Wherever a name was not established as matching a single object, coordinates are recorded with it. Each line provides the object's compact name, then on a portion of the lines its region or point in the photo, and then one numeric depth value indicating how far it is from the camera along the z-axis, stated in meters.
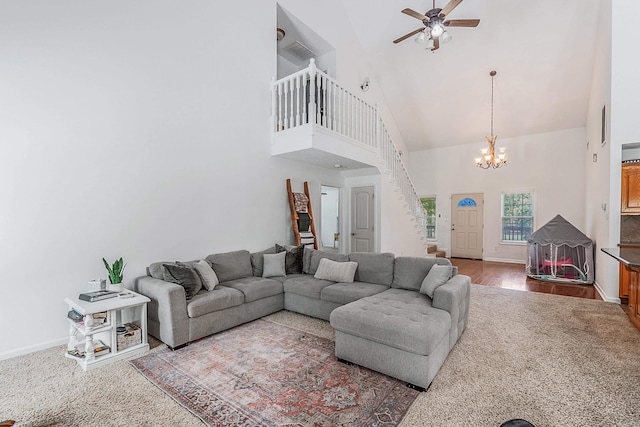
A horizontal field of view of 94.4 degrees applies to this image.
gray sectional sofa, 2.39
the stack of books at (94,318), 2.78
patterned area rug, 2.01
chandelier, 6.75
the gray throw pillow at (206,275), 3.60
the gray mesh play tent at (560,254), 5.83
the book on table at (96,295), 2.88
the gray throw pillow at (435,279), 3.15
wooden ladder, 5.52
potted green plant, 3.18
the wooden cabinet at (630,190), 4.53
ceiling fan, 4.28
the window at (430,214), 9.59
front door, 8.79
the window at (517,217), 8.15
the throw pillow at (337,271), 4.04
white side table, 2.67
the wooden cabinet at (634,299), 3.50
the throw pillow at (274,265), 4.45
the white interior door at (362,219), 6.61
